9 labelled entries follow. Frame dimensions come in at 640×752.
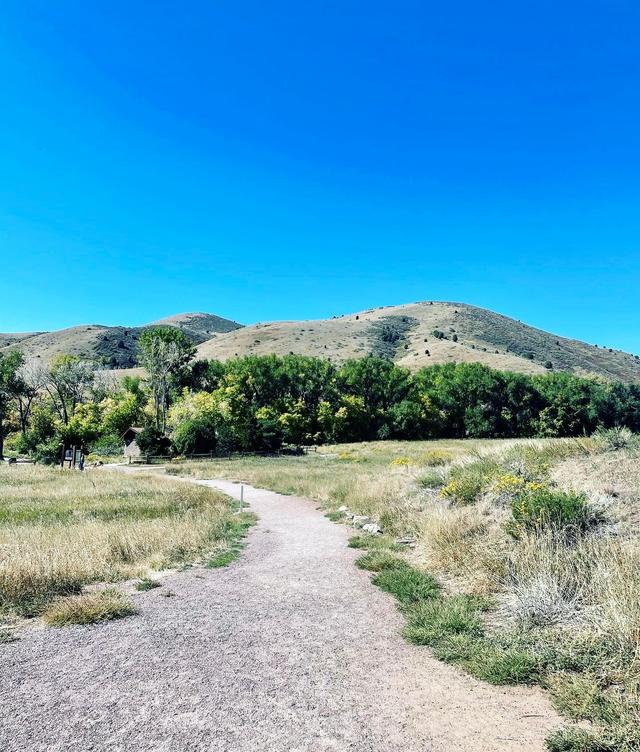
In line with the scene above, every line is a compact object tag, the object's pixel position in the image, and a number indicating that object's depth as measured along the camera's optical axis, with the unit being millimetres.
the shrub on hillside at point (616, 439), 12531
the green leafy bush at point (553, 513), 8422
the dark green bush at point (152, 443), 48781
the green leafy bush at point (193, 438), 47938
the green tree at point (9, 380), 55094
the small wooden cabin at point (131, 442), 50025
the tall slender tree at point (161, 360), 58906
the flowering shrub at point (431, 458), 22084
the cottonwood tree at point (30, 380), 57906
